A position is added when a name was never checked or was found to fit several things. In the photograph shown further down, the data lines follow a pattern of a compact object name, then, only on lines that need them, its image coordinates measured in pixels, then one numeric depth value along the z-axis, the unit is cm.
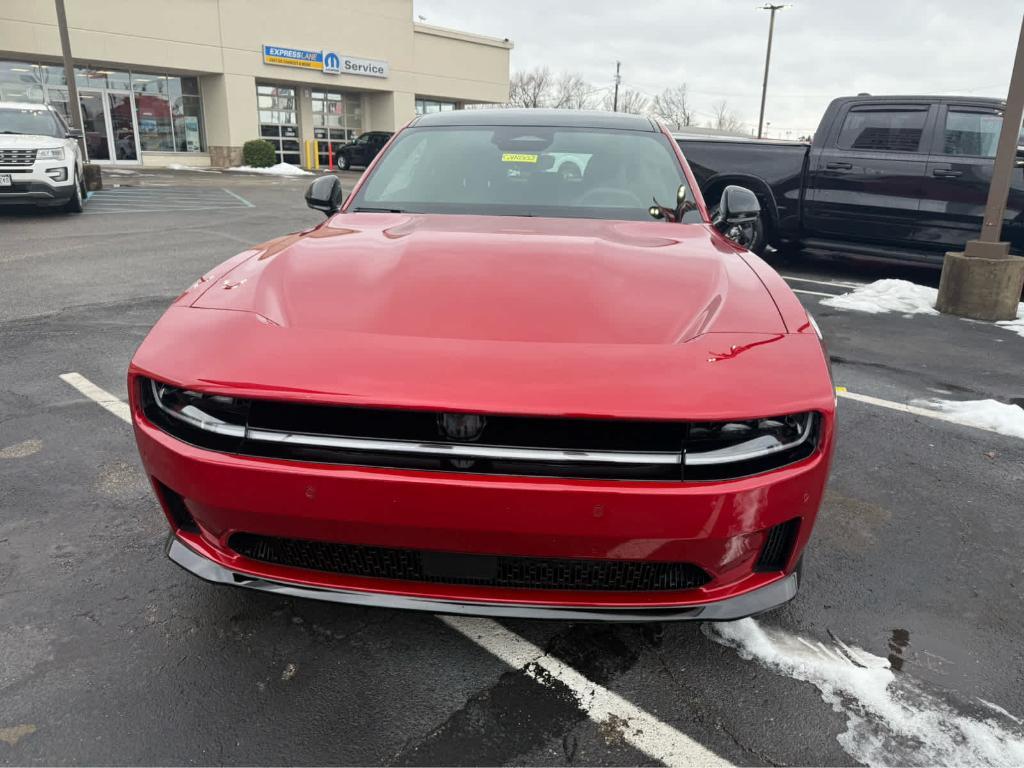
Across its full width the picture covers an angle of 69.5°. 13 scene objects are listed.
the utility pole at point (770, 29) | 3959
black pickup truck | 770
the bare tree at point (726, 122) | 9881
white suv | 1120
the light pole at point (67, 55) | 1631
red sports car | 168
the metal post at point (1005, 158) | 638
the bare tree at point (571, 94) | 8525
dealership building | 2500
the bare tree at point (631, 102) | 9211
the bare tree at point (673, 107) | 9212
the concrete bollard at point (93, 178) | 1686
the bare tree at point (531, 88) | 7974
